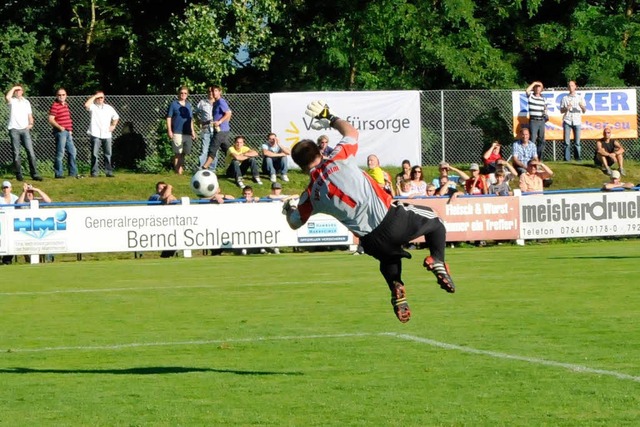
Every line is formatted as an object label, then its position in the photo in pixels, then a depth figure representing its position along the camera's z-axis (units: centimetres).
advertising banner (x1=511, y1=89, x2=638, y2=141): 3284
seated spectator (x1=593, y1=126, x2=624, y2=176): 3268
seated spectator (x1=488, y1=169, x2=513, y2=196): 2816
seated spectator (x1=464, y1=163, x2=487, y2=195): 2811
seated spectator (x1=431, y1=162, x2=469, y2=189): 2816
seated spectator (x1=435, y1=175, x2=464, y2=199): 2795
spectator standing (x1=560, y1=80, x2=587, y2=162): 3219
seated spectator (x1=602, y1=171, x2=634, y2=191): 2847
